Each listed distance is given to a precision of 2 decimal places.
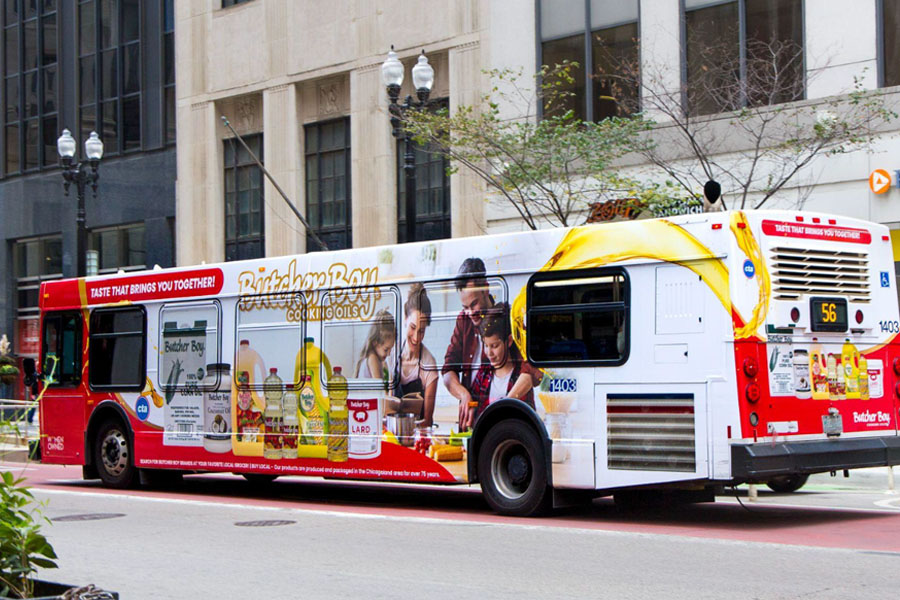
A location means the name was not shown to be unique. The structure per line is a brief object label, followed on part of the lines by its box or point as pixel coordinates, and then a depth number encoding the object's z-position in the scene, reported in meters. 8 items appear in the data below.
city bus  11.80
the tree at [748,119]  21.97
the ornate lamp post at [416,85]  20.20
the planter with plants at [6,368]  36.34
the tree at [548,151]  22.48
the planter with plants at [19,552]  5.63
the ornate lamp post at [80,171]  30.20
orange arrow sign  22.14
